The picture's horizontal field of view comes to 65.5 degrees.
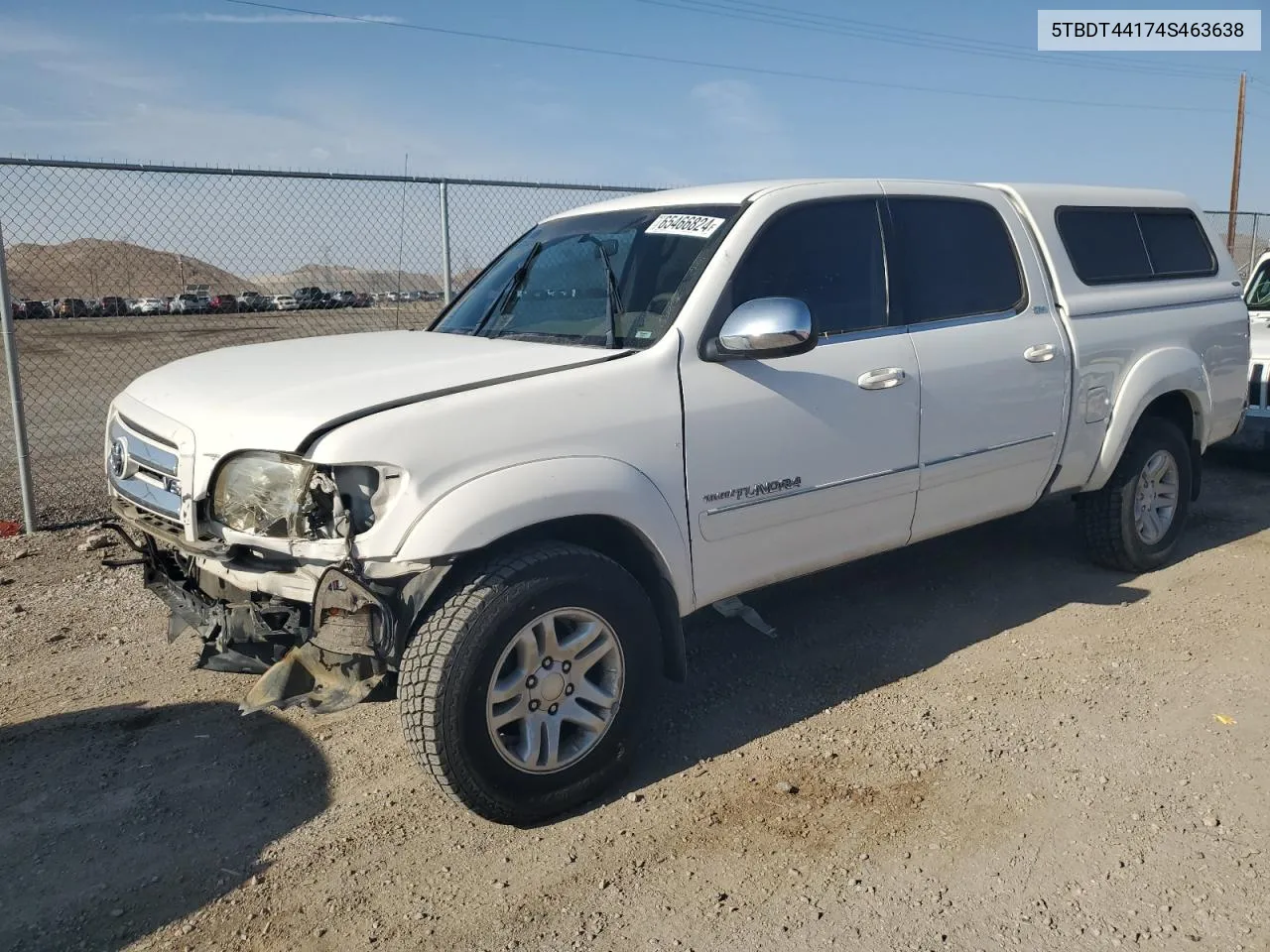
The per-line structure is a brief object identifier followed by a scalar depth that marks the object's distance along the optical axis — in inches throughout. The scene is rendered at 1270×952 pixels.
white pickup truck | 111.3
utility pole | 989.8
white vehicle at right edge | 289.9
